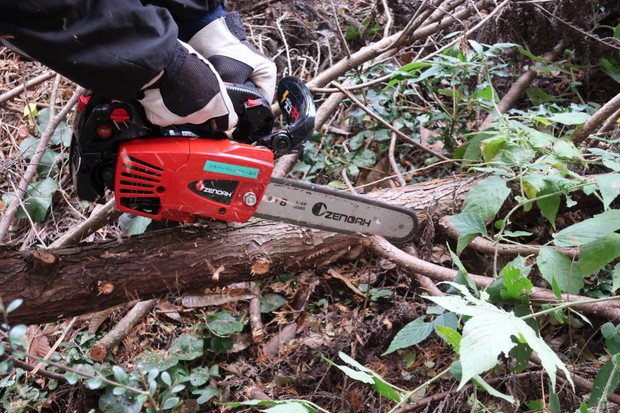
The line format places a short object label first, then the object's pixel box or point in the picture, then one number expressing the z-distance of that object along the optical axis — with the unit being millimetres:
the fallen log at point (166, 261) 2348
